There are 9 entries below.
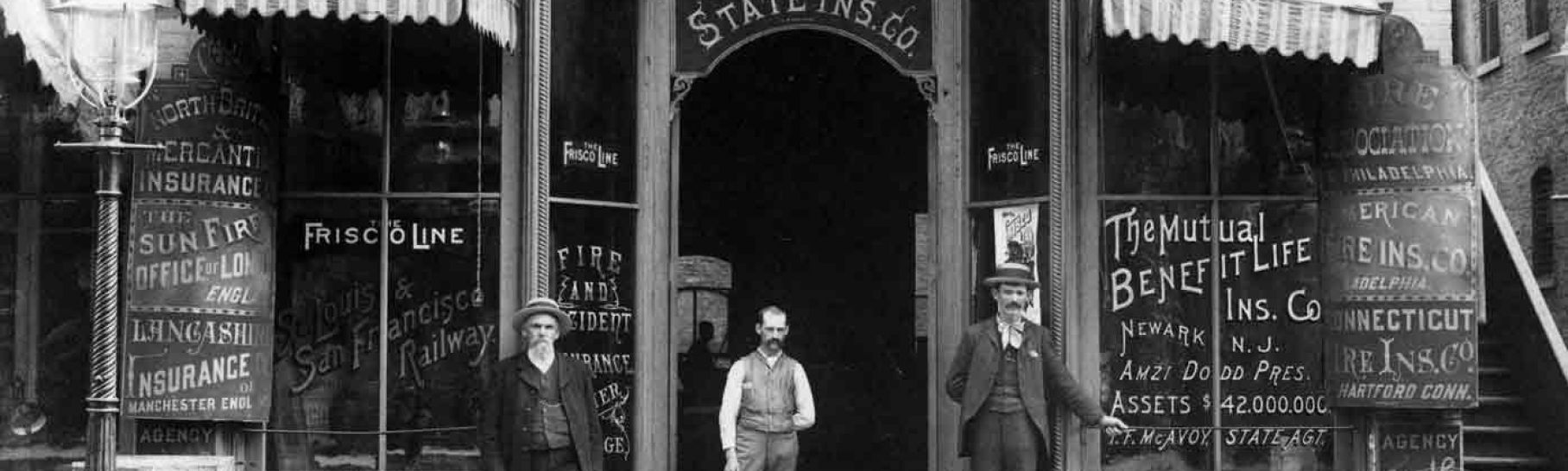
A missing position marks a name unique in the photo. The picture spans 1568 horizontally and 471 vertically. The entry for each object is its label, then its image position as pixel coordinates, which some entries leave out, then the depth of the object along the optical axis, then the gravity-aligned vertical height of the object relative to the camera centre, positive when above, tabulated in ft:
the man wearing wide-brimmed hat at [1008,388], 37.96 -1.98
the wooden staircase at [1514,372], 48.08 -2.18
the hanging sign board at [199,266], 38.06 +0.26
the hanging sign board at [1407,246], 40.09 +0.72
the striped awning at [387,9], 34.99 +4.68
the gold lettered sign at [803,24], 42.34 +5.38
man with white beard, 36.19 -2.34
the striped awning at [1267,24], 37.22 +4.71
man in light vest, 39.34 -2.41
